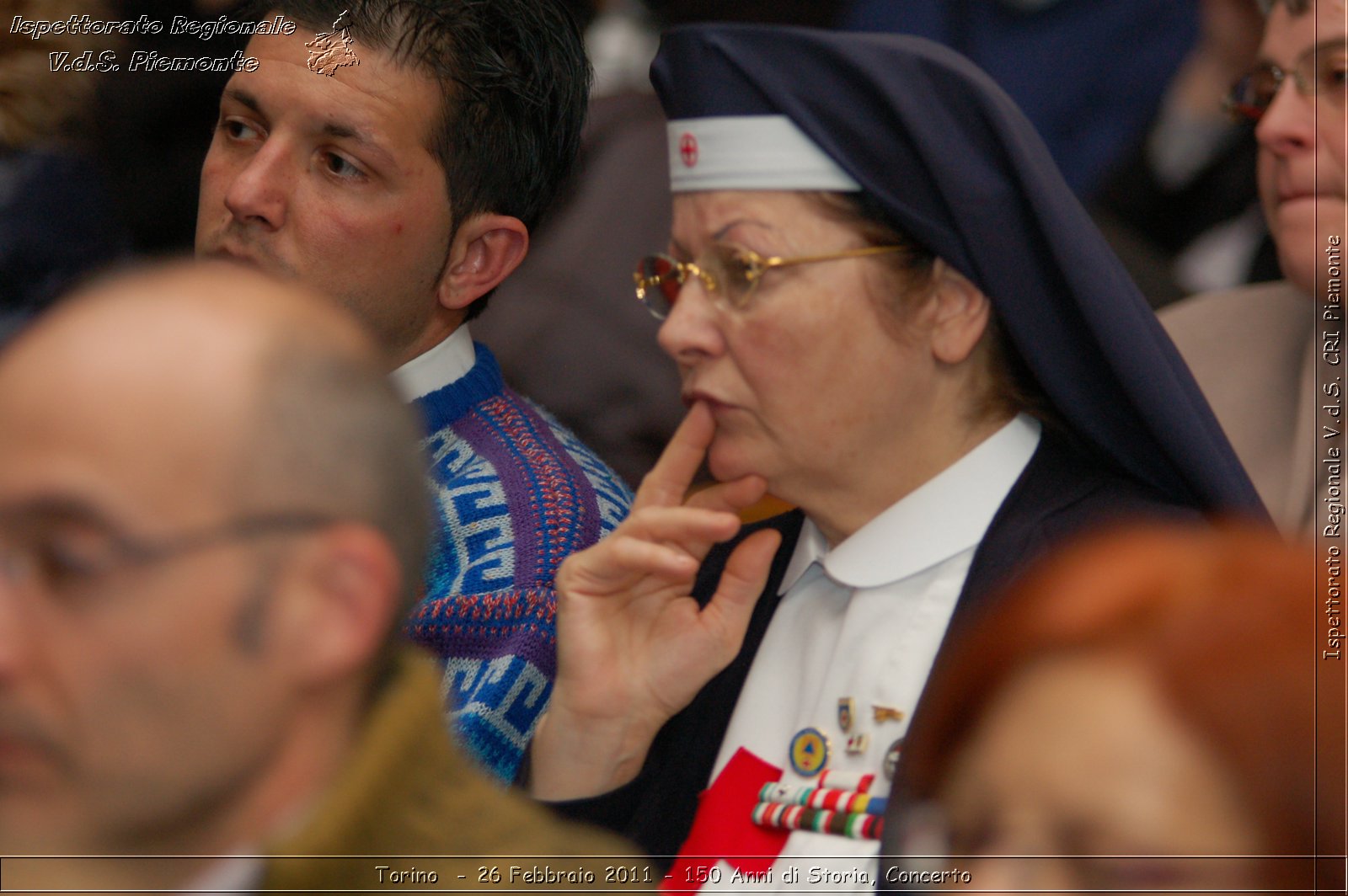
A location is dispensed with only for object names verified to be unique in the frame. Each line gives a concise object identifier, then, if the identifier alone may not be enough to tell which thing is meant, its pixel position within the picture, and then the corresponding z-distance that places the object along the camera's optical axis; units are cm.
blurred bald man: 293
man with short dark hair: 549
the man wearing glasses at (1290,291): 570
